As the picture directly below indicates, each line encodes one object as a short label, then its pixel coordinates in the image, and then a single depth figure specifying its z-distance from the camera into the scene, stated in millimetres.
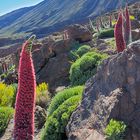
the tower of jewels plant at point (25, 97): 1454
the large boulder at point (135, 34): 8822
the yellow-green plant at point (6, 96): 7063
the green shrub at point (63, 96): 4474
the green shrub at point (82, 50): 8159
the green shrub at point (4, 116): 5528
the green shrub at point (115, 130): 2642
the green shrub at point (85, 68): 5833
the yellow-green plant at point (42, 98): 6577
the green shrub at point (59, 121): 3823
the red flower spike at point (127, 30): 3707
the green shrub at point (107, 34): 12803
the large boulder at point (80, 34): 10119
